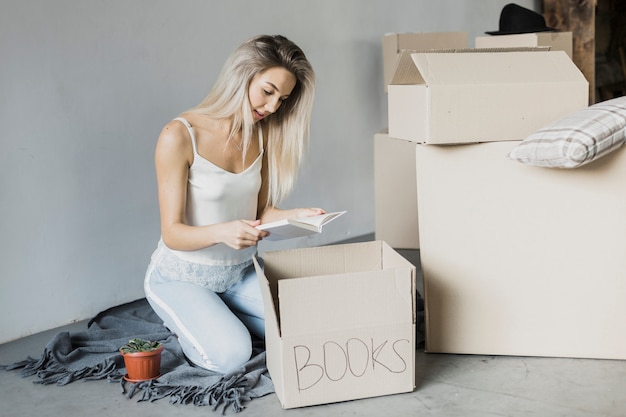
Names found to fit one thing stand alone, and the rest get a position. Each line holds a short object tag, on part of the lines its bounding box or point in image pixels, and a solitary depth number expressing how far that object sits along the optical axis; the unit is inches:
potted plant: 81.5
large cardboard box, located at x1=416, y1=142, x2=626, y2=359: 80.9
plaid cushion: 72.7
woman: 83.6
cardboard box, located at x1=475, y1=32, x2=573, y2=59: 145.5
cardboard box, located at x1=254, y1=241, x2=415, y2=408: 72.4
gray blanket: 78.8
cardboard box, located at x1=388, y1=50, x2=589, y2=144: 80.0
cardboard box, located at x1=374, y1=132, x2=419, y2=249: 128.9
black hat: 155.2
